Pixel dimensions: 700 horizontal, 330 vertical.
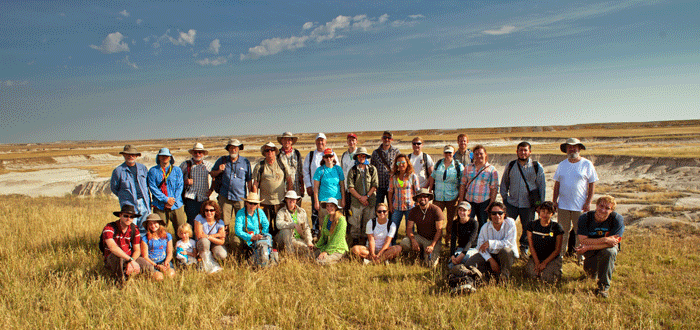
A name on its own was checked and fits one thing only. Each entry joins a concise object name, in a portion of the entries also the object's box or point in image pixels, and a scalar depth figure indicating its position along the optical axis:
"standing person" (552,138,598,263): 6.48
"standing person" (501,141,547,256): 6.75
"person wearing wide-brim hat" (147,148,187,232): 6.97
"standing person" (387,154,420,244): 7.14
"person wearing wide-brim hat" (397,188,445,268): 6.77
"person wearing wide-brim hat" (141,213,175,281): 5.89
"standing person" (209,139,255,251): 7.51
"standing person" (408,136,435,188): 7.89
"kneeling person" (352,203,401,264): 6.88
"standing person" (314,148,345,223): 7.37
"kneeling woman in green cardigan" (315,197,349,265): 6.83
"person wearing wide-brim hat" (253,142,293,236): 7.46
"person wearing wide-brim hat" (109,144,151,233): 6.58
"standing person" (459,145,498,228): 6.98
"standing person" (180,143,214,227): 7.45
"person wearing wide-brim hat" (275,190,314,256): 7.07
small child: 6.45
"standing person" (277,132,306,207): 7.74
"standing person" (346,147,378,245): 7.40
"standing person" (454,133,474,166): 7.82
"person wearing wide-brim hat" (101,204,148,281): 5.60
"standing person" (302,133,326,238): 7.83
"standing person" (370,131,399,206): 7.77
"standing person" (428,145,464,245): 7.36
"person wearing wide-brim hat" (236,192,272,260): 6.85
